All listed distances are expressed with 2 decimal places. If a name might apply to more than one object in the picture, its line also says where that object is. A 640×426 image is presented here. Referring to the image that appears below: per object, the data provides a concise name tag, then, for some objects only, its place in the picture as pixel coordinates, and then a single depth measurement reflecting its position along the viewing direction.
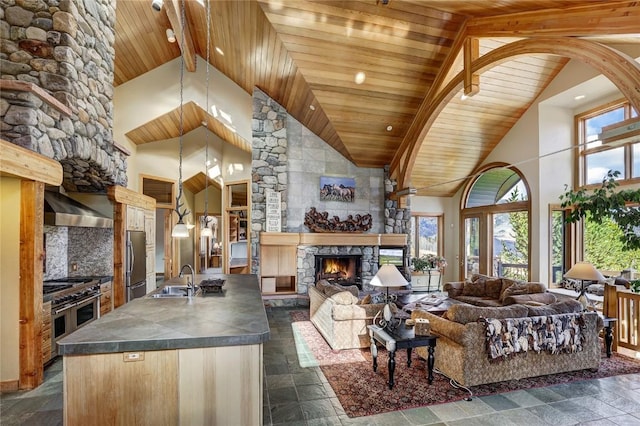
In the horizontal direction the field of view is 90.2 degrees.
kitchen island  2.08
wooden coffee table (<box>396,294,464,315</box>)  5.86
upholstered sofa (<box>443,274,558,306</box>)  5.25
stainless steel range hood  4.50
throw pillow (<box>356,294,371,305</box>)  4.92
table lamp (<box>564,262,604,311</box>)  4.62
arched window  8.44
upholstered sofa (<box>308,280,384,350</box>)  4.72
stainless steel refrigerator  6.04
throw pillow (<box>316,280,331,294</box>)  5.74
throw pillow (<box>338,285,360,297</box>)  5.74
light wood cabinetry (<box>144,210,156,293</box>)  7.12
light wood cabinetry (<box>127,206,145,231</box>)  6.15
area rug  3.36
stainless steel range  4.15
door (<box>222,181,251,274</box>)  9.44
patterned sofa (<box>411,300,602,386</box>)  3.59
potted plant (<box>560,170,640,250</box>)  4.36
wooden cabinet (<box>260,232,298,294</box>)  7.83
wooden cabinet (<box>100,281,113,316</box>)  5.44
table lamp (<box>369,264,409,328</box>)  4.02
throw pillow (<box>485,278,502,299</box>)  6.87
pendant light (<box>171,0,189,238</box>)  4.34
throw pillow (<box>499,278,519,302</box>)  6.50
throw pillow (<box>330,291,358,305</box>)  4.75
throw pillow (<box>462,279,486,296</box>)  7.12
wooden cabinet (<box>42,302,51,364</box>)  3.92
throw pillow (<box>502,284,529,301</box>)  6.04
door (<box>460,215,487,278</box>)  9.60
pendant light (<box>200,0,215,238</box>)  6.70
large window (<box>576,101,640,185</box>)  6.59
